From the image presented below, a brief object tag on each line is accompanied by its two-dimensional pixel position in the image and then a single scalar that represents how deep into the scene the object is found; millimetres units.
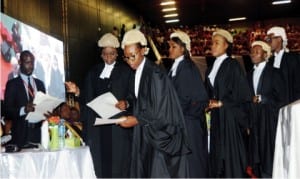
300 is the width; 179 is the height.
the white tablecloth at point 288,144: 1926
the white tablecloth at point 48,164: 2748
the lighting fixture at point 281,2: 12022
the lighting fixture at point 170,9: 12516
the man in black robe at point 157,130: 2824
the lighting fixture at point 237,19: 13555
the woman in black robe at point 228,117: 4102
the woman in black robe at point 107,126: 4199
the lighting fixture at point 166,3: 11812
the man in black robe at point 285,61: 4883
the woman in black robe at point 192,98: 3928
